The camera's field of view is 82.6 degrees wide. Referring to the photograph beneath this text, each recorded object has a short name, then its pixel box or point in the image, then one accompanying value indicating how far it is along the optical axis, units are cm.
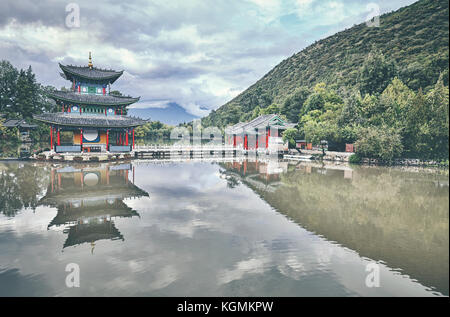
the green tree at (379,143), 2223
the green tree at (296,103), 4999
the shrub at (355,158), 2661
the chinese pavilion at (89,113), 2848
